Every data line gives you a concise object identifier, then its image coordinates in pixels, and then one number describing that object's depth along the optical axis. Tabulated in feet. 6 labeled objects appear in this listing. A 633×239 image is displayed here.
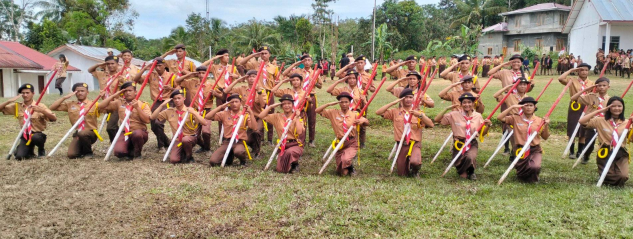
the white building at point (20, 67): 89.30
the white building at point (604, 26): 96.27
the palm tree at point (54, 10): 159.02
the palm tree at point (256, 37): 128.36
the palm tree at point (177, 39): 138.82
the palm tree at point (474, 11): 151.12
